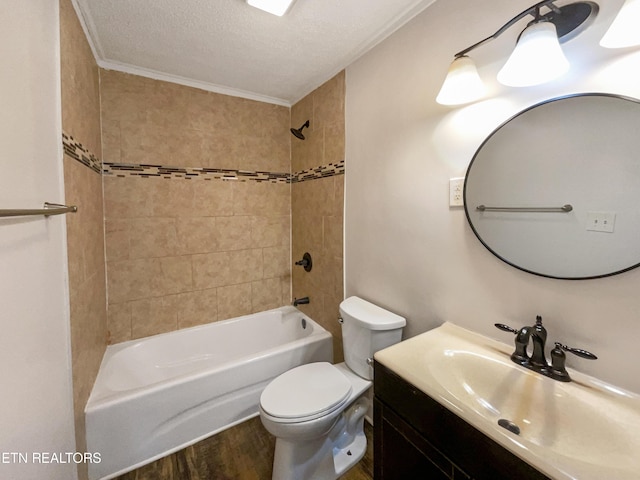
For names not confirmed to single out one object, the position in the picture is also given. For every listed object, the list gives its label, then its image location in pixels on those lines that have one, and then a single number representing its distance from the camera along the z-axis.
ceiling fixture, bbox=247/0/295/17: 1.22
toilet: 1.21
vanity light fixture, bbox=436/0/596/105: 0.80
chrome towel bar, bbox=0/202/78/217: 0.55
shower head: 2.12
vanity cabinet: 0.66
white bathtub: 1.39
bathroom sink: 0.60
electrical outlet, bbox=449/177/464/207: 1.15
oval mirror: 0.77
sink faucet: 0.85
